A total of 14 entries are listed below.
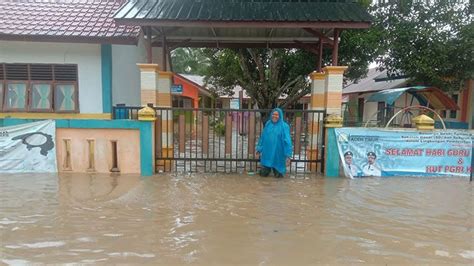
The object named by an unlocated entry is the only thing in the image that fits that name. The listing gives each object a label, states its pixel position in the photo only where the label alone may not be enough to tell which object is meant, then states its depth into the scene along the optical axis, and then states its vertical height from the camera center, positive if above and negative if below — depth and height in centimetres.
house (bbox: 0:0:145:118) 839 +79
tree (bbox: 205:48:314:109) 1489 +162
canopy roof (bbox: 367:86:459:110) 1125 +46
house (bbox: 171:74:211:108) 1964 +85
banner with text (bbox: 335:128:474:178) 706 -86
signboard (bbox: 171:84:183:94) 1888 +96
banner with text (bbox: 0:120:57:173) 696 -89
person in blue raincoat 694 -75
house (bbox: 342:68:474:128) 1356 +47
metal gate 735 -61
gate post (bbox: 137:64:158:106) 736 +50
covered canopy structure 700 +192
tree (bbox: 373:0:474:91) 1108 +242
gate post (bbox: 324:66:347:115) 734 +40
